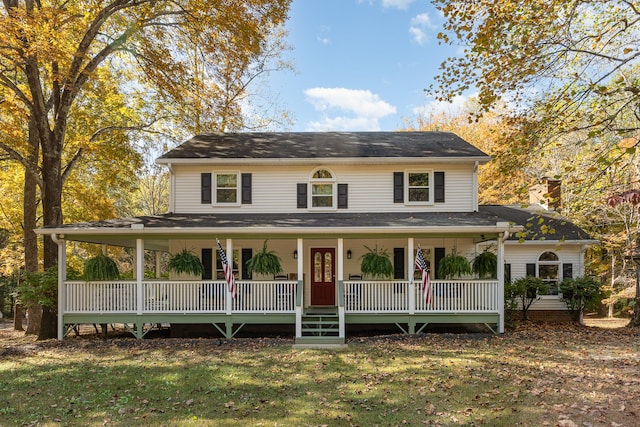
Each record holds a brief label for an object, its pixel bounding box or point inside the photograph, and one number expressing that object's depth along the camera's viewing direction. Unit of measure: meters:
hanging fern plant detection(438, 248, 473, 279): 12.52
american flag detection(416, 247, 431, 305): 11.63
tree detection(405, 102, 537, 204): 24.12
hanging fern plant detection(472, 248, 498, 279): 12.80
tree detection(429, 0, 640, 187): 6.65
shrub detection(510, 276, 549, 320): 14.83
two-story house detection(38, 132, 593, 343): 12.25
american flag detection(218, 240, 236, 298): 11.67
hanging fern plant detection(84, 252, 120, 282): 12.22
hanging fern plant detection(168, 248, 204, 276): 12.73
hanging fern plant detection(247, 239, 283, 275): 12.59
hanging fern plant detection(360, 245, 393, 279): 12.55
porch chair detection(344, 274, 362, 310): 12.46
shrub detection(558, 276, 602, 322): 15.33
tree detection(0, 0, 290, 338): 12.88
